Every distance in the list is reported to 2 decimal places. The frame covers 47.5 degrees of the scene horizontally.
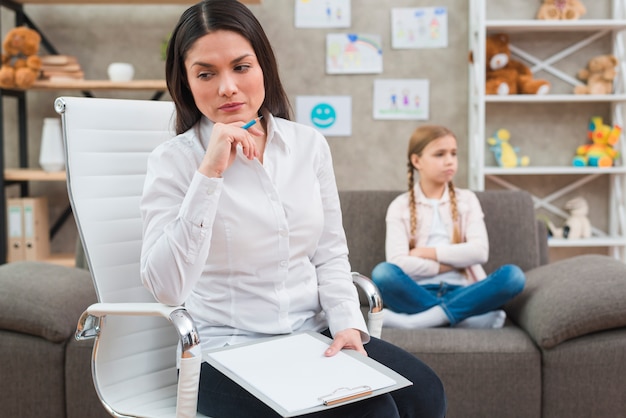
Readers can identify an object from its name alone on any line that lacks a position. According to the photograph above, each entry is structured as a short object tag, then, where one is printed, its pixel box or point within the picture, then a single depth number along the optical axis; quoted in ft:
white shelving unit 12.21
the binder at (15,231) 12.39
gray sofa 6.36
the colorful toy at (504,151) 12.73
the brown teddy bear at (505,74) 12.49
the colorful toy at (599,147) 12.50
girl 7.18
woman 4.09
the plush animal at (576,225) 12.71
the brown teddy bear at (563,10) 12.51
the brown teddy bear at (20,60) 11.74
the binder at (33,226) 12.42
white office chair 4.74
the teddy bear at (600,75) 12.55
